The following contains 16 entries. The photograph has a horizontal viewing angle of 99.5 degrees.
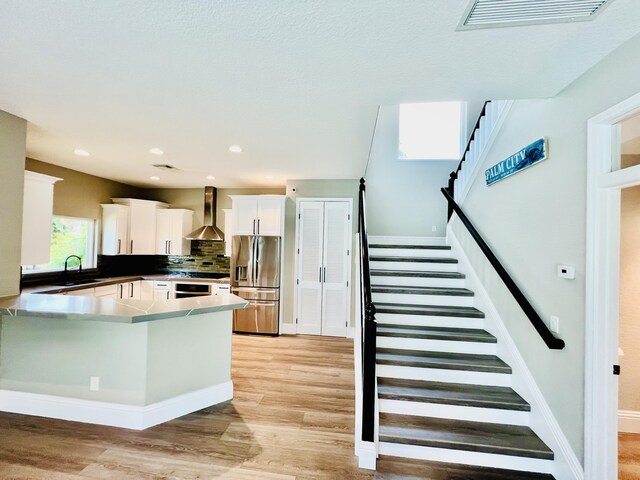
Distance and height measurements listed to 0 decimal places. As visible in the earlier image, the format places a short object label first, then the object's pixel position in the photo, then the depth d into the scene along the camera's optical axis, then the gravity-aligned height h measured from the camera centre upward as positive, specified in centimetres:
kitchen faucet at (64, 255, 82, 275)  441 -35
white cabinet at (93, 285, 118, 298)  423 -79
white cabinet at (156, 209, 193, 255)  546 +24
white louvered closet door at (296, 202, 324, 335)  470 -36
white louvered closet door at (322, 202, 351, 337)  462 -36
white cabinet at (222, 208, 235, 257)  536 +28
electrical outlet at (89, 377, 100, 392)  234 -123
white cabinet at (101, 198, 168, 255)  492 +30
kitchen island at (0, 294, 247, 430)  229 -105
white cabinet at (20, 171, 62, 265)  291 +25
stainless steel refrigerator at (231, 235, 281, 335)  465 -64
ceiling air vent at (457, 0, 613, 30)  120 +112
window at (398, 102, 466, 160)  501 +224
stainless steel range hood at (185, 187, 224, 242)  531 +43
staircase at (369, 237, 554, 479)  193 -117
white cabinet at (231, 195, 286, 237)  471 +55
